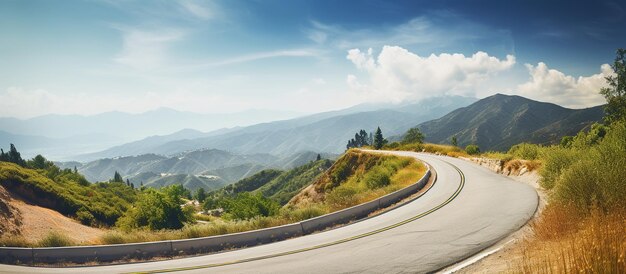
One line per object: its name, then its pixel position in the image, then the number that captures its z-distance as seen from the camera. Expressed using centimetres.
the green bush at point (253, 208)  3073
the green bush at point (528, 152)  3238
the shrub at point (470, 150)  5888
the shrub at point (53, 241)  1532
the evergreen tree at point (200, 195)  18435
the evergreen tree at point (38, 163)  9889
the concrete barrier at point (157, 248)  1423
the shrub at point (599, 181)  953
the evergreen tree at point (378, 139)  12406
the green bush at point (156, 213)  3831
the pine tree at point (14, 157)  11269
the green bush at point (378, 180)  3822
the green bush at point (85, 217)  4659
